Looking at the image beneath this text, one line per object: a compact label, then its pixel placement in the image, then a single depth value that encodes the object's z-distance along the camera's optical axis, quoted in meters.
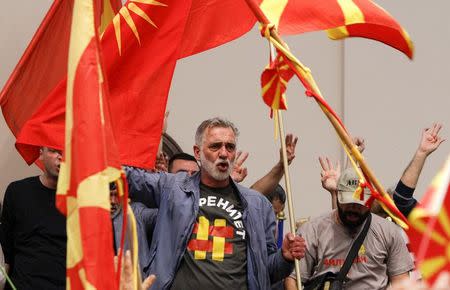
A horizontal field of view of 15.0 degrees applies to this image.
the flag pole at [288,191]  7.89
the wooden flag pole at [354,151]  5.95
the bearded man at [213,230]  7.87
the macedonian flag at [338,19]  7.09
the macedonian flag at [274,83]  6.79
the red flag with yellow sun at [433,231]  3.51
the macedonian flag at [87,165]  5.21
